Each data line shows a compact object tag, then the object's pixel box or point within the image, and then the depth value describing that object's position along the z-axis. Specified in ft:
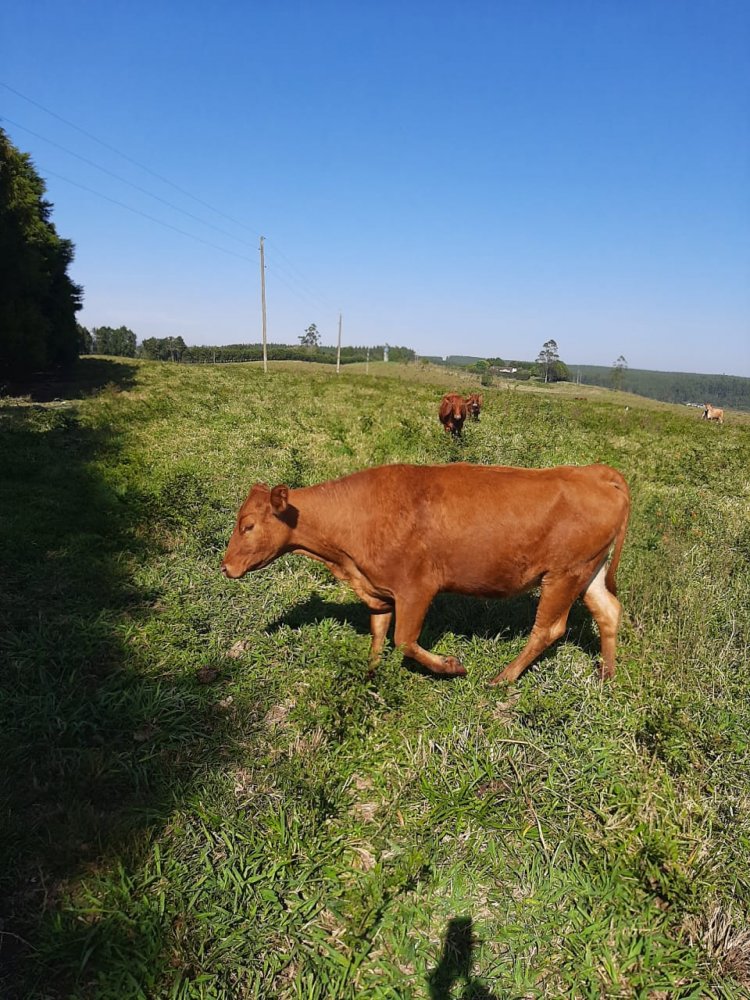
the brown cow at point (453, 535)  15.08
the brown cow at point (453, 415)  52.54
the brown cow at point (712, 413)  96.02
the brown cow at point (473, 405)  60.38
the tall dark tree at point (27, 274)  75.51
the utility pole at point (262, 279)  133.88
